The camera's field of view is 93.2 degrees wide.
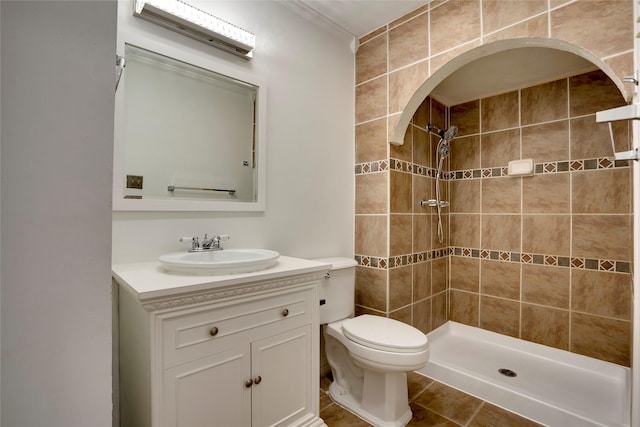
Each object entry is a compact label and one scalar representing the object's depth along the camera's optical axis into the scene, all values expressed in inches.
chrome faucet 58.7
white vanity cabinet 40.5
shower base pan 65.3
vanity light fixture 54.7
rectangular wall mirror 55.1
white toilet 60.6
